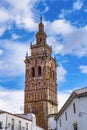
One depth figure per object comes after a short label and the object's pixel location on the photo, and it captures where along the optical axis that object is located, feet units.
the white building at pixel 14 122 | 88.12
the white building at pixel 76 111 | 55.12
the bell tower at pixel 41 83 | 129.81
